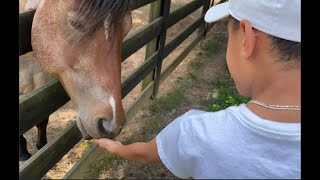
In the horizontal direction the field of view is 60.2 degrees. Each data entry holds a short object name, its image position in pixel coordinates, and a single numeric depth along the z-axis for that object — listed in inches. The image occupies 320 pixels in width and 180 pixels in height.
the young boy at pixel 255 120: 27.3
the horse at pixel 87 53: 59.7
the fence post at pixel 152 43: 125.9
